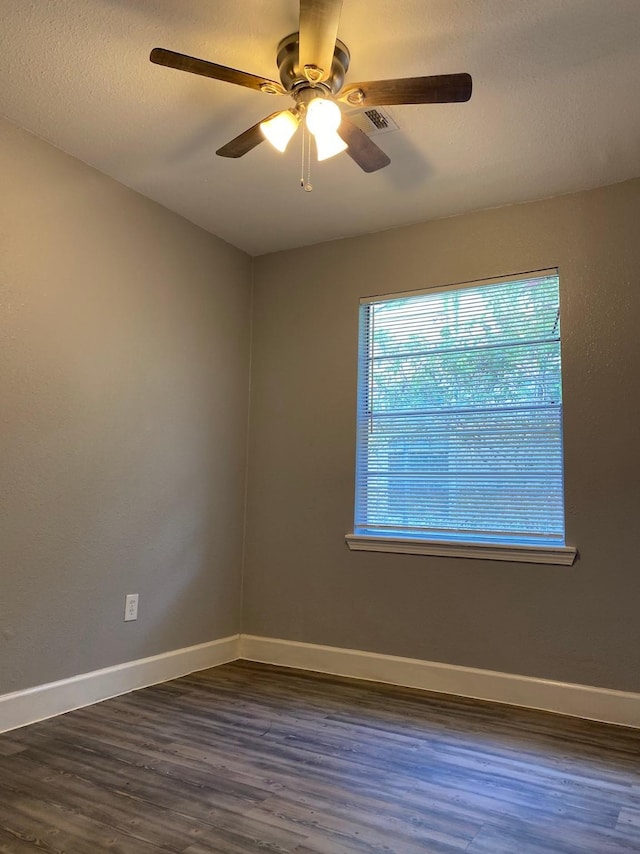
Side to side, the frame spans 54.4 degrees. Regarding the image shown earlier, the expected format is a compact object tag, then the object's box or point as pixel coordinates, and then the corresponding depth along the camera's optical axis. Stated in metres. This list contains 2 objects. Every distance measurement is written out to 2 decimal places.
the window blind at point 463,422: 2.90
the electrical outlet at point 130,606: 2.87
